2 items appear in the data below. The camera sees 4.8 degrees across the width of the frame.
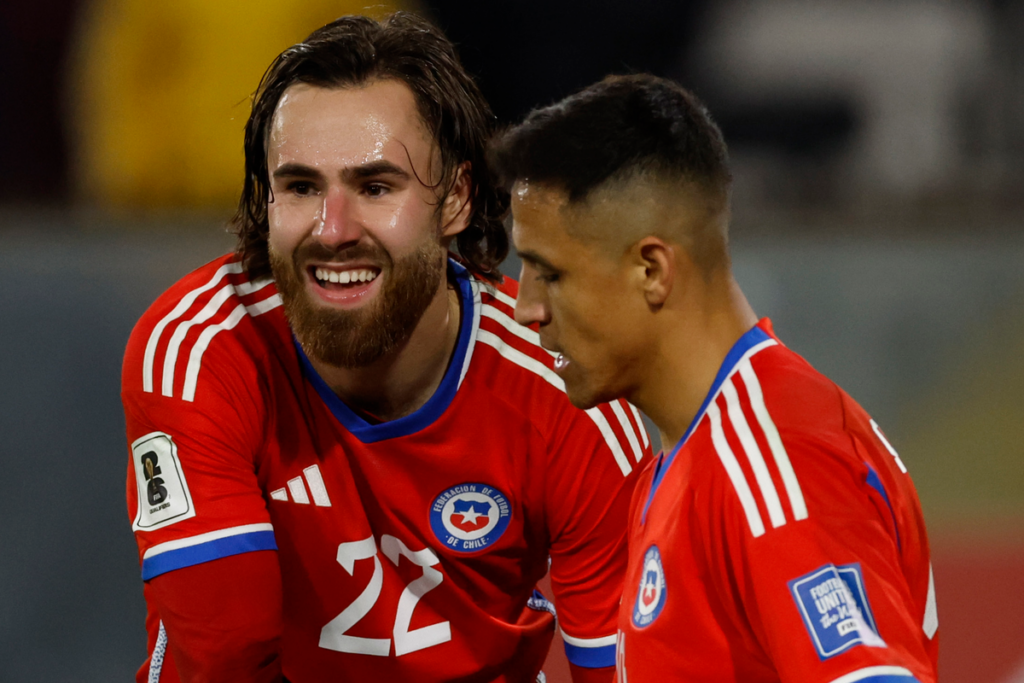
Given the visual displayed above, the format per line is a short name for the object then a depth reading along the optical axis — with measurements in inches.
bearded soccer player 431.9
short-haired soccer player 414.9
